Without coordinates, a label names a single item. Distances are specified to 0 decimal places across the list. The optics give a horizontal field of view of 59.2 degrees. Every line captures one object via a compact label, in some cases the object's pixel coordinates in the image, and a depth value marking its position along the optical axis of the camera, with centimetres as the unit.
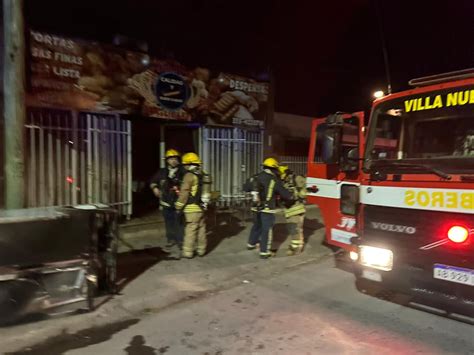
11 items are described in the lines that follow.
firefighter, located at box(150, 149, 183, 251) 721
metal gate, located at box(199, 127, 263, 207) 998
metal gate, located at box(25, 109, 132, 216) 730
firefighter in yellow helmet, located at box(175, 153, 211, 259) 651
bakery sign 729
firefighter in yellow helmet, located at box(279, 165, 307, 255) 715
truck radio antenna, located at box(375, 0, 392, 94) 535
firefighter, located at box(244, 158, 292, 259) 680
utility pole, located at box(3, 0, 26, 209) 451
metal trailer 392
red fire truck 386
